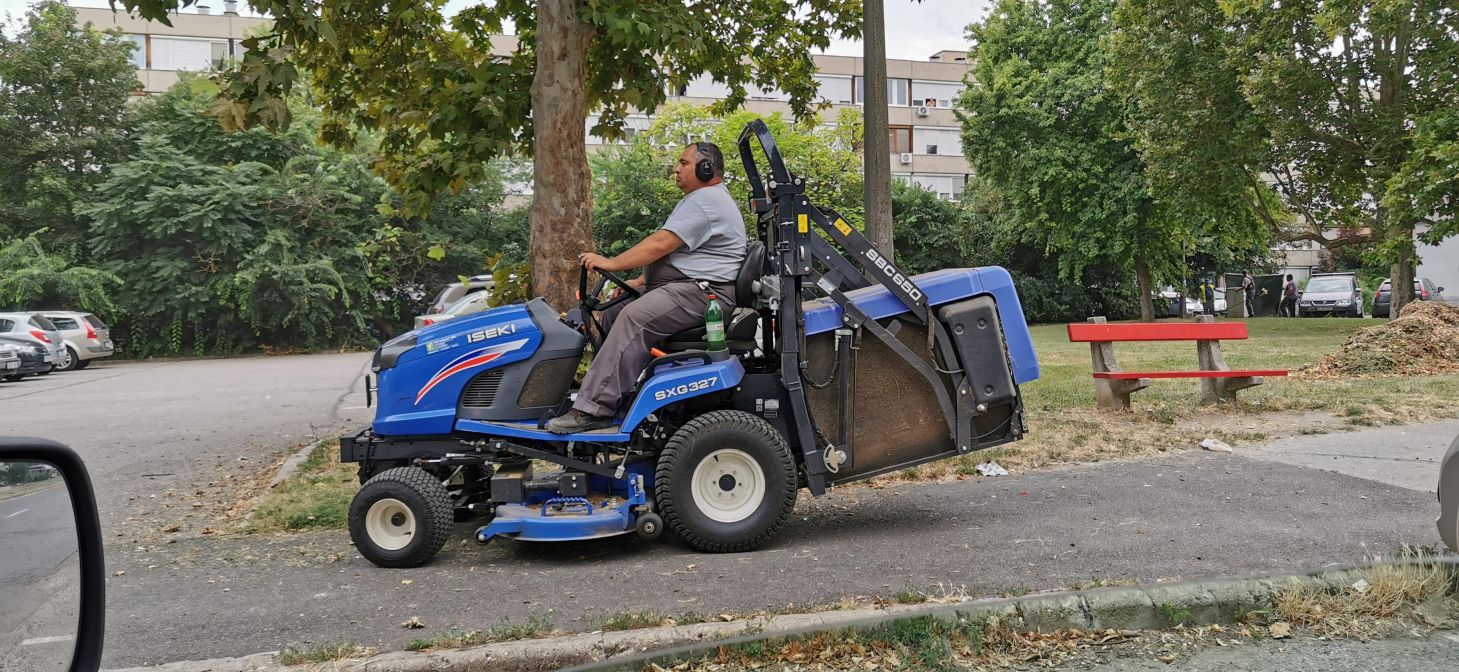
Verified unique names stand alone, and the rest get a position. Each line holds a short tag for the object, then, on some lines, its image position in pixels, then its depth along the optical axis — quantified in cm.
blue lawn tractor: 546
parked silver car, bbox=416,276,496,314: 2552
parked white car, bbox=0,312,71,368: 2444
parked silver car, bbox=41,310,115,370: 2666
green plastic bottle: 563
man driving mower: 554
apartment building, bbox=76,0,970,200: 5800
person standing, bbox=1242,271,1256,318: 4619
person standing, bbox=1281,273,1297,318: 4557
